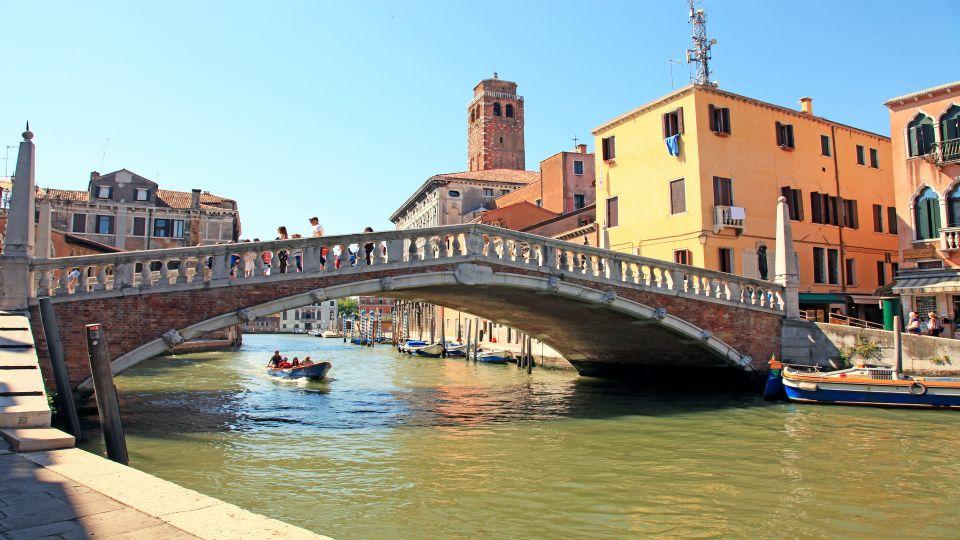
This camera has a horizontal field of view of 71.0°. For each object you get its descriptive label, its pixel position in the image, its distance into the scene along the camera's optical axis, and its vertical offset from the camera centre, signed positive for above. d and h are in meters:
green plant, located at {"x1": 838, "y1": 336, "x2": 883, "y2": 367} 13.41 -0.45
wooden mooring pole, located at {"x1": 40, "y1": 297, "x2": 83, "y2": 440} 7.71 -0.36
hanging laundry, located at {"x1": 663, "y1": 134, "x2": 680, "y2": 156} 19.22 +5.32
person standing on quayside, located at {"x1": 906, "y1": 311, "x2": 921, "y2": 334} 14.10 +0.08
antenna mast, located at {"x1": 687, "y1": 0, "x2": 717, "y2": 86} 23.72 +9.99
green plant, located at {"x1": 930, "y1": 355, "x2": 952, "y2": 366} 12.41 -0.58
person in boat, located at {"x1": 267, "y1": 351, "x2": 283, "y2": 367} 20.67 -0.81
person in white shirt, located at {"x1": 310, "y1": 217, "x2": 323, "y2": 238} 12.23 +1.94
